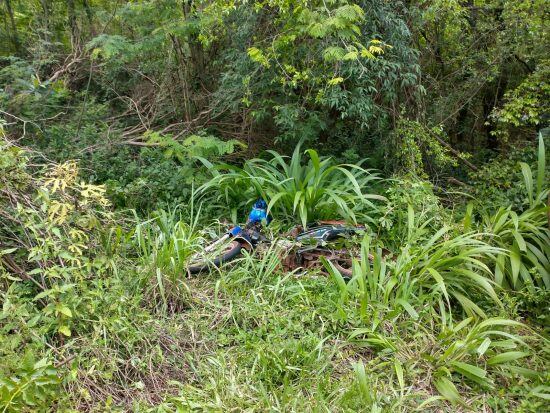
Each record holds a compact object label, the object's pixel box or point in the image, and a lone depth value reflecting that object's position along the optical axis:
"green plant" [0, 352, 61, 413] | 2.07
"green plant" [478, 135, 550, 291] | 3.38
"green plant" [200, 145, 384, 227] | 3.99
